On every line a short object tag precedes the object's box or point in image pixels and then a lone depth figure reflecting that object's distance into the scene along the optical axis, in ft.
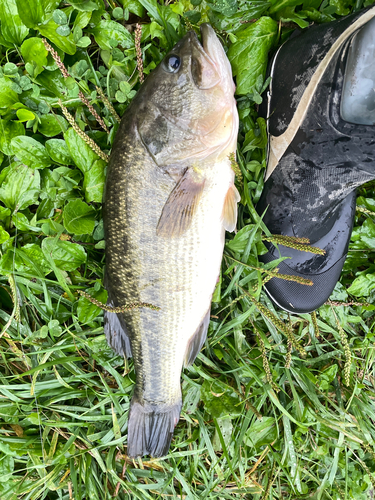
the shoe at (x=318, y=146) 0.98
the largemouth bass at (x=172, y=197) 0.98
